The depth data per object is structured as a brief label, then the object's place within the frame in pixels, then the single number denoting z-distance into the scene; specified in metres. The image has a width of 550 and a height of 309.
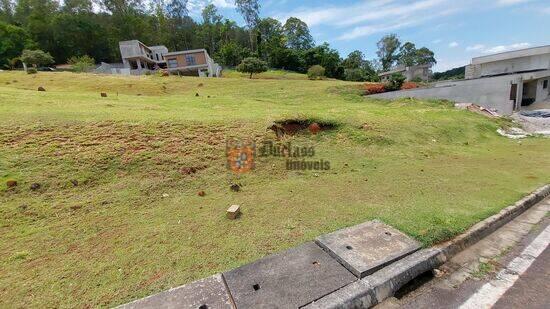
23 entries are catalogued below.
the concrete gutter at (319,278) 2.28
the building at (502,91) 16.91
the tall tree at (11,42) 33.91
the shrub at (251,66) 31.00
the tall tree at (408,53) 62.69
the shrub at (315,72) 33.85
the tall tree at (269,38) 51.93
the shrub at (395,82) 20.70
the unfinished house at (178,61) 37.38
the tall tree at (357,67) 46.06
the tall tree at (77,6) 44.97
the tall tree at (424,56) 63.03
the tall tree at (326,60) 47.38
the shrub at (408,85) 20.77
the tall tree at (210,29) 54.25
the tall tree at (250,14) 51.85
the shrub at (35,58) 28.50
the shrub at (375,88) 20.25
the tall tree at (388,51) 63.06
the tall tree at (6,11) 44.09
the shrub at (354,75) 45.54
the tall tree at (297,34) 64.19
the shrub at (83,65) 30.60
